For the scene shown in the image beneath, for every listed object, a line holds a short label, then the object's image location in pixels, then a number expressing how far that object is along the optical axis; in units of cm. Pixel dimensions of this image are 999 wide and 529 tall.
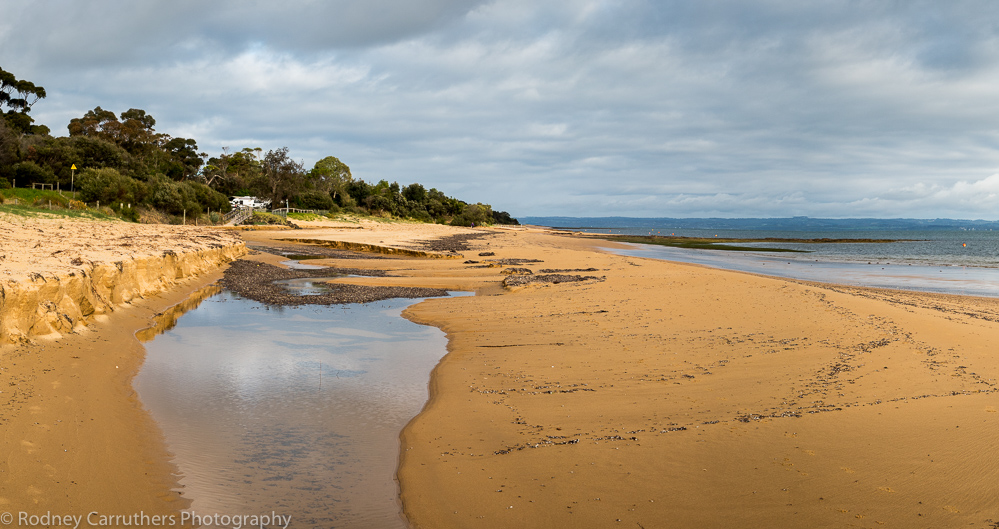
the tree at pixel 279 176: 8175
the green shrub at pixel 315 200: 7969
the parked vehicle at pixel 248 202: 7552
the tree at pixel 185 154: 8344
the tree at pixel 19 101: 6544
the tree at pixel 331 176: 9333
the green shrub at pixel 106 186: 4247
